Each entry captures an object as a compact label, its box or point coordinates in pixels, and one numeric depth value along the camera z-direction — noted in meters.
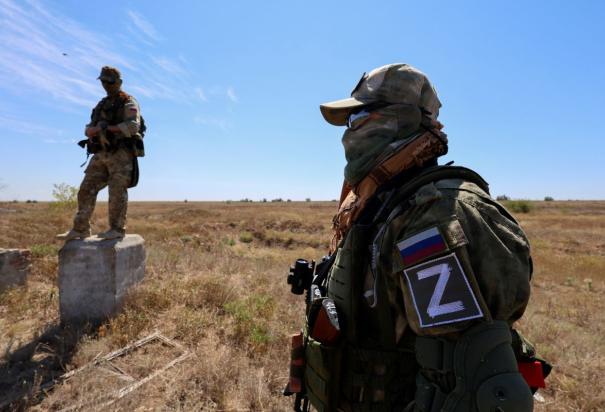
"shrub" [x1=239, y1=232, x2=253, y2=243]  18.98
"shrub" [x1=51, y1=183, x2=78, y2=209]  13.15
